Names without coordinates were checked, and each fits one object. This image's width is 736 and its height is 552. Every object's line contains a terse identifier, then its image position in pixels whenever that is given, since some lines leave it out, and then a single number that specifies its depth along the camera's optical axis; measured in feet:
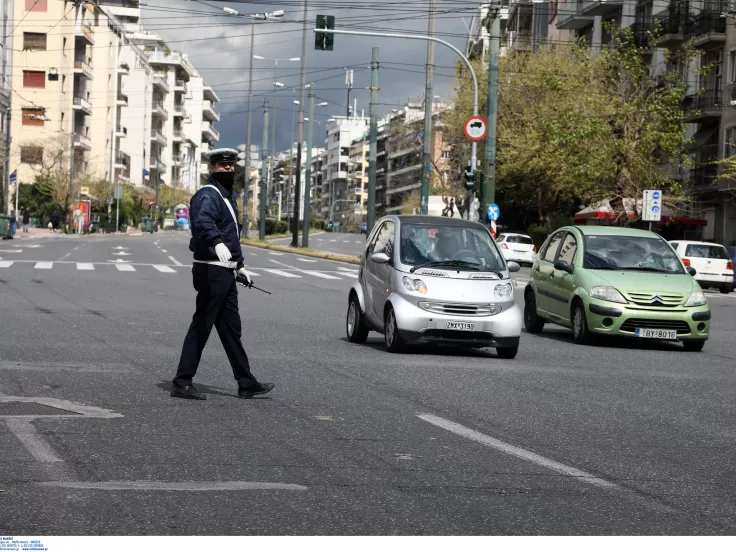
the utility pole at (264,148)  287.98
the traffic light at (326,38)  104.25
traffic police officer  32.07
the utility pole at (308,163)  207.45
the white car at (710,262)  126.72
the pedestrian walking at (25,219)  276.10
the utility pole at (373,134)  167.63
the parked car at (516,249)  185.16
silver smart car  47.55
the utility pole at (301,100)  218.28
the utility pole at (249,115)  282.77
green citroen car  55.11
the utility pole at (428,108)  147.54
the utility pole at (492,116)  112.98
